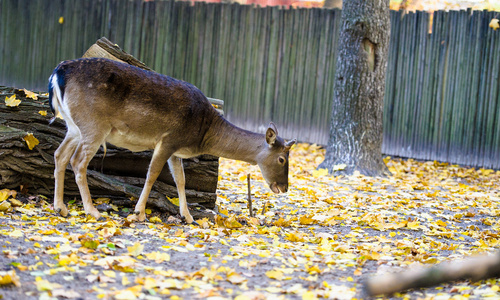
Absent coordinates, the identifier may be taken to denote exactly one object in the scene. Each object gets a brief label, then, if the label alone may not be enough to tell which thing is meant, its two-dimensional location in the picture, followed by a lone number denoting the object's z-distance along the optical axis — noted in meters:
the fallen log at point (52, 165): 11.90
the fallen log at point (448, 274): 5.38
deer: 11.20
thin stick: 12.89
